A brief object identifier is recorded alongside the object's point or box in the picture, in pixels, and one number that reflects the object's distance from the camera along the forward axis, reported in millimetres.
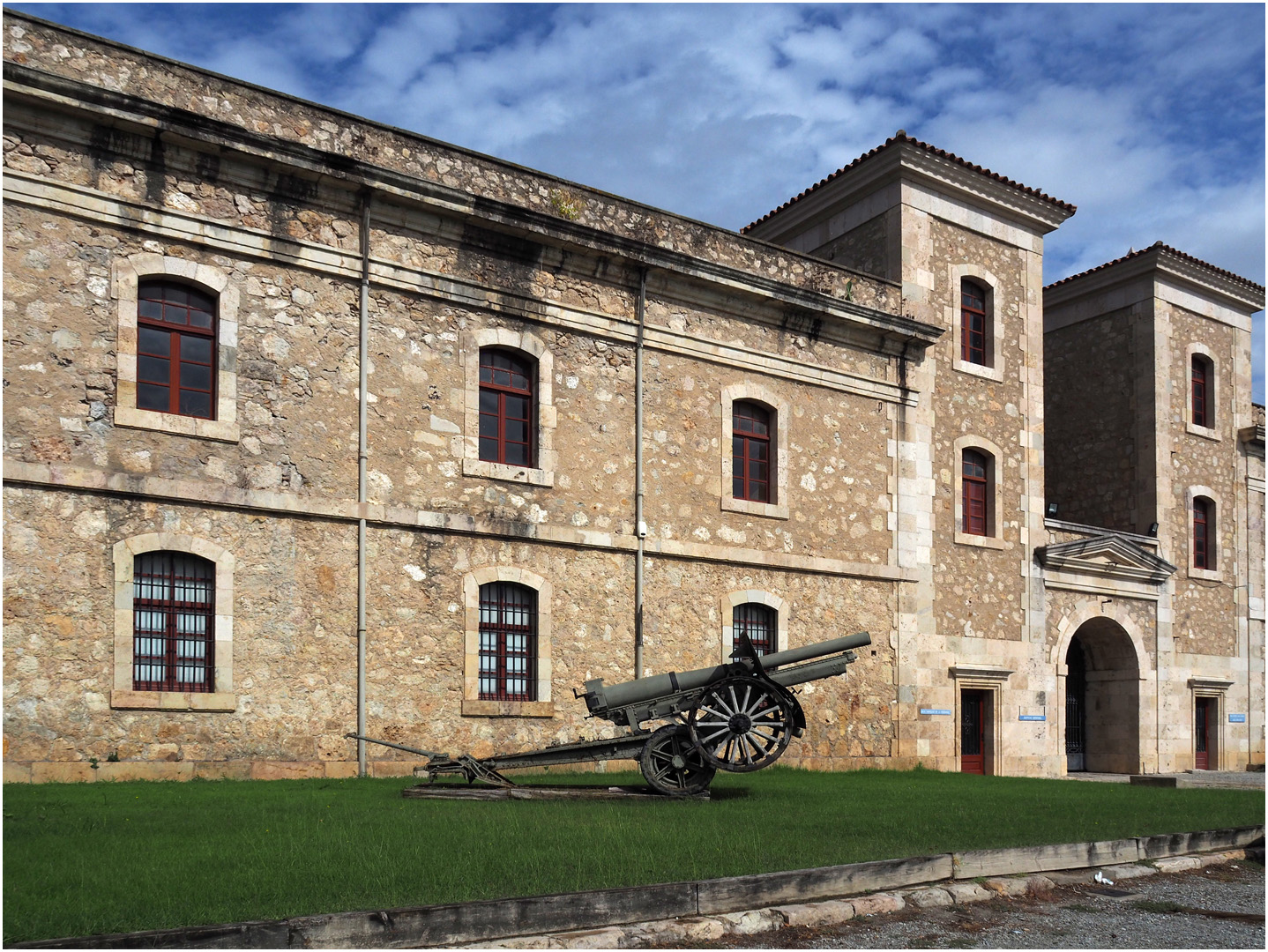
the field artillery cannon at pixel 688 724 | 11453
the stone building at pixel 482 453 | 12625
